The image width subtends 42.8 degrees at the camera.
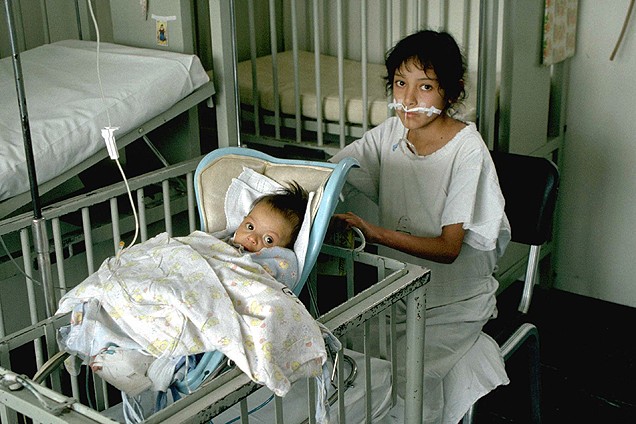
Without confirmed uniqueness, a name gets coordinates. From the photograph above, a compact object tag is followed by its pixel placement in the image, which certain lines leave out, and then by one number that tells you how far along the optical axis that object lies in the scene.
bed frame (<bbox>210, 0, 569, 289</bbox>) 2.33
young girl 1.84
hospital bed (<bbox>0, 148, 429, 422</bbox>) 1.14
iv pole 1.37
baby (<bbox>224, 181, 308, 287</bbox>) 1.61
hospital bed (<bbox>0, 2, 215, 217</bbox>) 1.95
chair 2.05
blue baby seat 1.63
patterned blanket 1.27
